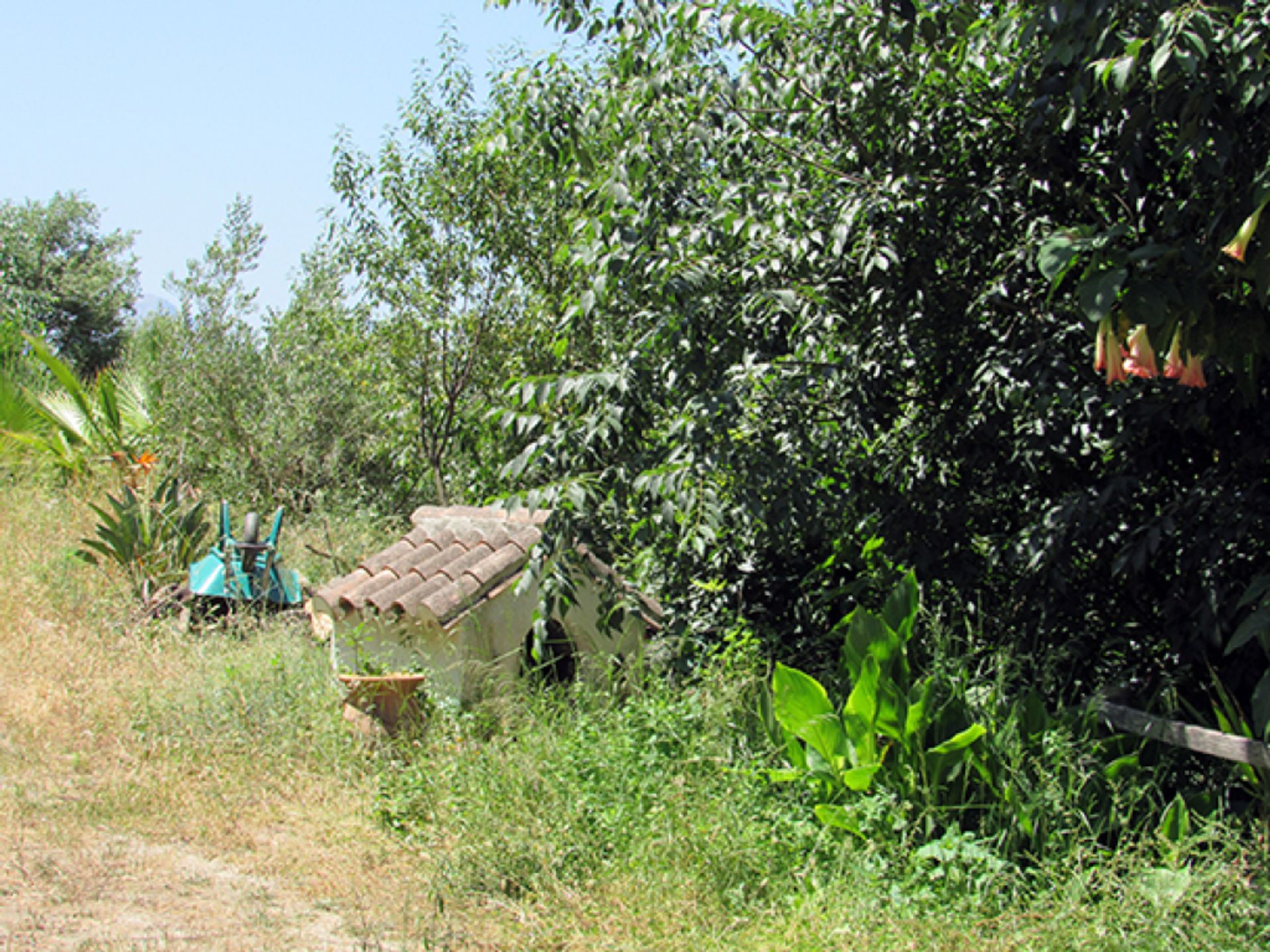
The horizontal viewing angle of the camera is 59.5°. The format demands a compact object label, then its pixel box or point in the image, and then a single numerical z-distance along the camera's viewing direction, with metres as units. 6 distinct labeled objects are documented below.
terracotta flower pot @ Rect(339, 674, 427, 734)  5.65
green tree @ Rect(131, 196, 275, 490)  12.09
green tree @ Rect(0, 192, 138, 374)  23.86
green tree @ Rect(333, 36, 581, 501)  9.30
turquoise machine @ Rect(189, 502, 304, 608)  8.36
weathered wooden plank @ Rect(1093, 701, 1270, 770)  3.78
